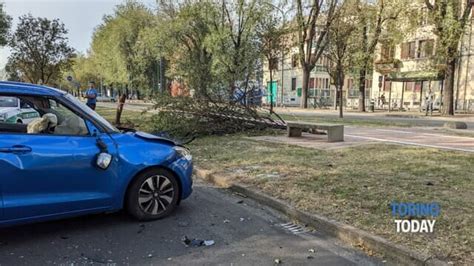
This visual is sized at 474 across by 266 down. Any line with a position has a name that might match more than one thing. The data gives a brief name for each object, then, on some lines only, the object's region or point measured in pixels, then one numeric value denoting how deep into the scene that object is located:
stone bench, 11.11
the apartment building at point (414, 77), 34.88
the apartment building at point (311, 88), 47.59
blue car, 4.25
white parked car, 4.89
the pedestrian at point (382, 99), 40.93
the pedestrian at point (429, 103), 29.99
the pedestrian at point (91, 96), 17.50
